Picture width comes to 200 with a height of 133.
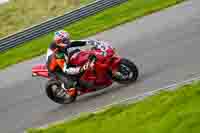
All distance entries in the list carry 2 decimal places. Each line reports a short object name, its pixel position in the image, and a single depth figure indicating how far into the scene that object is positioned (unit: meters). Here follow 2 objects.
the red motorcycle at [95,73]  15.39
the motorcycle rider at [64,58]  15.31
